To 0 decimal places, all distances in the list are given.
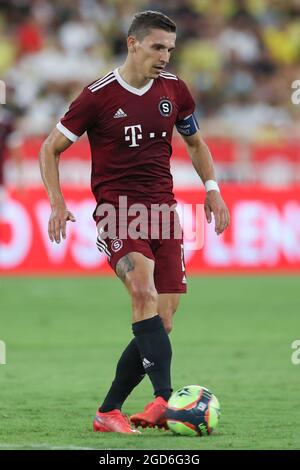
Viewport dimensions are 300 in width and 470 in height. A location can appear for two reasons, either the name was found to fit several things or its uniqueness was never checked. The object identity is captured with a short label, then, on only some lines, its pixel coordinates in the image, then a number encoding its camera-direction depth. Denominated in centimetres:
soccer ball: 1370
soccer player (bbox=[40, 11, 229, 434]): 1440
